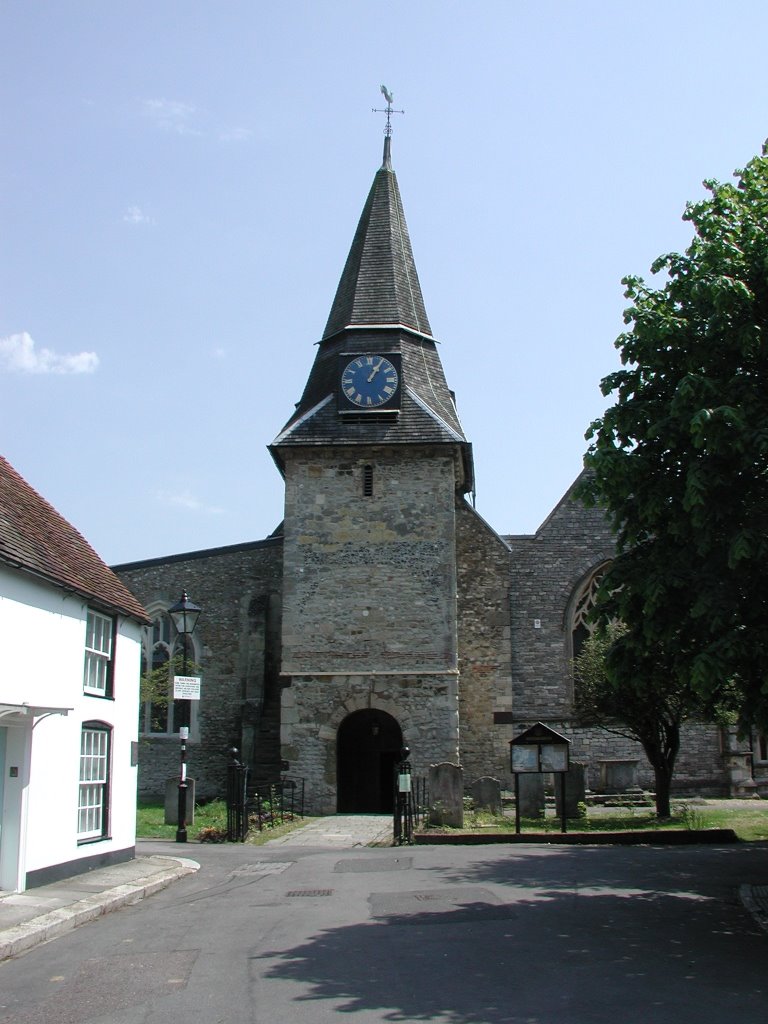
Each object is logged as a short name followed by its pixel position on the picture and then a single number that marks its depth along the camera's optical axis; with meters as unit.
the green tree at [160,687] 28.52
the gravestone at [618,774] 28.86
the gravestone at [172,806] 21.75
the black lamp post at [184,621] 19.73
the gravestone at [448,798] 19.94
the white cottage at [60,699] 12.41
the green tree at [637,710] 22.42
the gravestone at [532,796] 23.50
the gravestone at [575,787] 24.27
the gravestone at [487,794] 22.77
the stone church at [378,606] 26.98
